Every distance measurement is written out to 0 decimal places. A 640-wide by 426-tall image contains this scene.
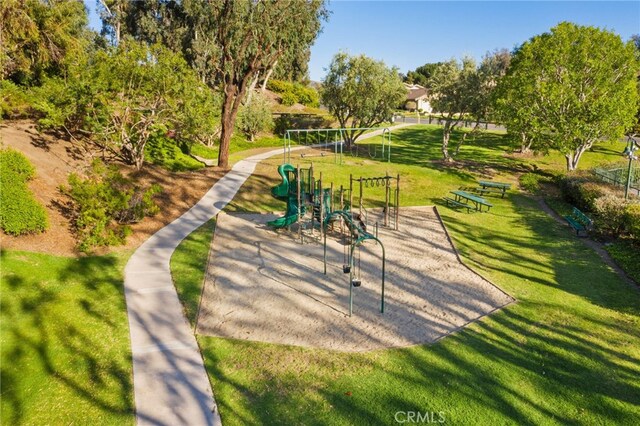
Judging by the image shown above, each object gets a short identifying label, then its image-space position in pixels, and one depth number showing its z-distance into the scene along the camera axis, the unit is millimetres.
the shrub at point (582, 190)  20047
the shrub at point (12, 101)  21562
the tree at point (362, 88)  34906
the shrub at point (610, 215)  16562
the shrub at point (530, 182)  26094
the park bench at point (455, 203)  21175
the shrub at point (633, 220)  15091
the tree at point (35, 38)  22734
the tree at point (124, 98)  20844
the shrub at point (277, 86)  62656
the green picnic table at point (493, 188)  23734
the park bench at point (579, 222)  17406
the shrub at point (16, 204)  13031
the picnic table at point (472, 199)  20784
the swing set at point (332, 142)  36906
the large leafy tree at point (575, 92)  25562
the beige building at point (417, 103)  85188
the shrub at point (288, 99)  59406
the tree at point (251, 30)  25344
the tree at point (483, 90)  29094
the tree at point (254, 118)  40812
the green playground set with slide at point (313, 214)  16188
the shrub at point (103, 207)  14258
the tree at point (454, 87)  29125
